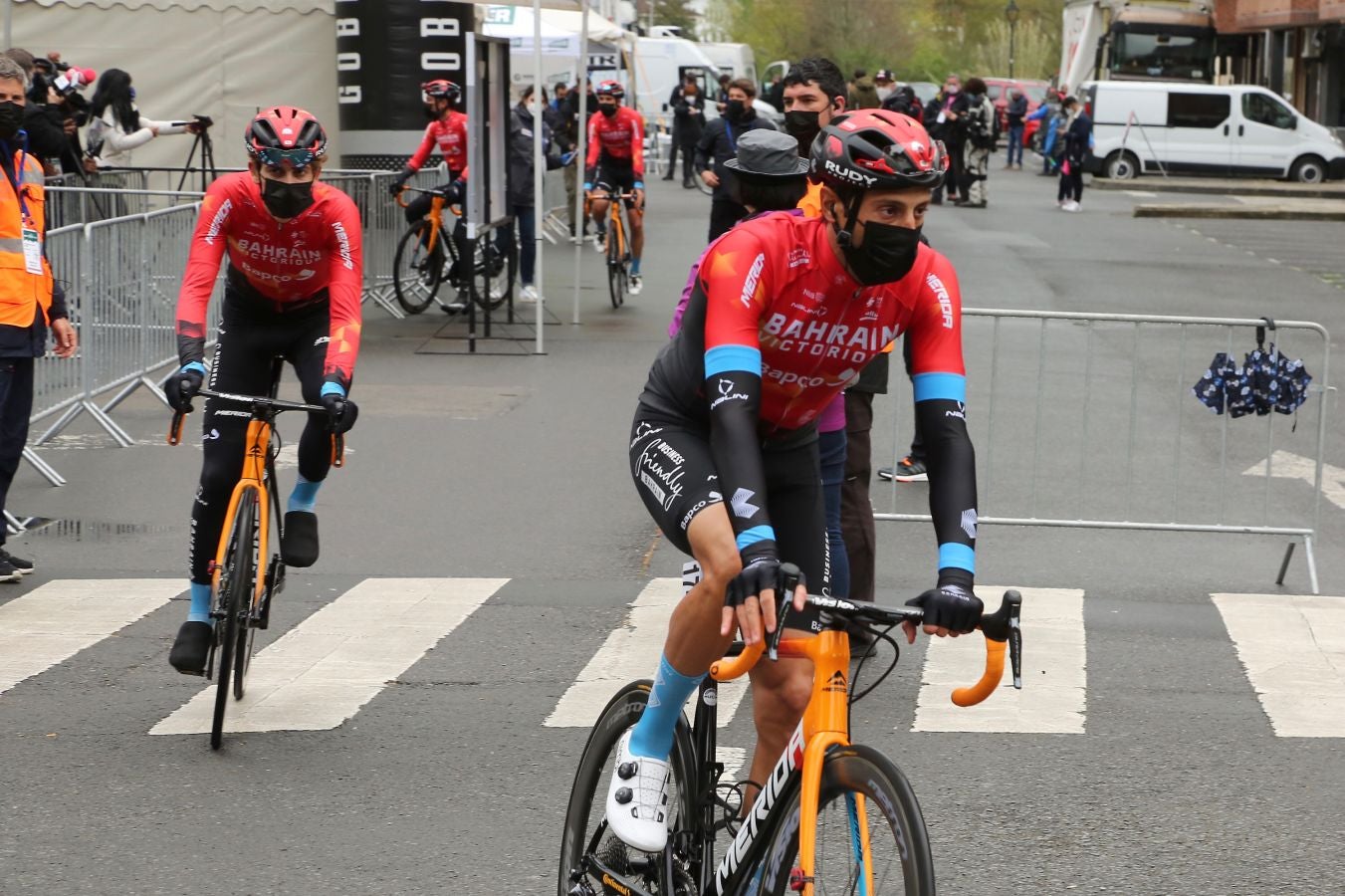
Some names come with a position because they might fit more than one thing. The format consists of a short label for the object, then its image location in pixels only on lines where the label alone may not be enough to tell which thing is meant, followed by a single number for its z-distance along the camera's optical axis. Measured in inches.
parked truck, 1915.6
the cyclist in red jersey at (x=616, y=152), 768.3
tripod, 722.9
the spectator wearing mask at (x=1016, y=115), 1825.8
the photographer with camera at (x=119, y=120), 735.7
